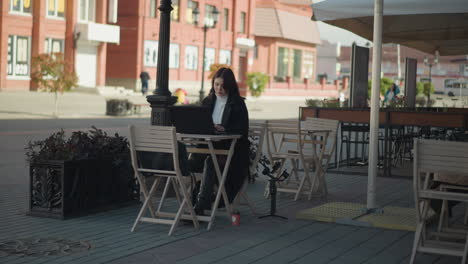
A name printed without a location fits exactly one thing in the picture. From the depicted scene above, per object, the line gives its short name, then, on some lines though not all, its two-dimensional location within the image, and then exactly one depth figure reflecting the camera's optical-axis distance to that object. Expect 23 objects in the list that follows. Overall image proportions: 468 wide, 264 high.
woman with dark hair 8.34
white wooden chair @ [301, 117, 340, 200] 10.32
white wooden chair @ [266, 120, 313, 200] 10.09
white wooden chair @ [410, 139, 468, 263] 6.32
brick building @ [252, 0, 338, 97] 74.12
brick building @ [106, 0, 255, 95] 54.32
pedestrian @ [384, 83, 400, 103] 36.17
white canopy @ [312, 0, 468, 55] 9.79
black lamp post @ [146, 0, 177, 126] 9.62
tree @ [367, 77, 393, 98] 51.59
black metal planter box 8.22
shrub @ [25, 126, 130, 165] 8.38
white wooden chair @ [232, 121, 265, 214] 8.44
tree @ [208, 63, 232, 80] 38.99
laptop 8.09
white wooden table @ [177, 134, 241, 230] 7.73
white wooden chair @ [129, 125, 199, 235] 7.48
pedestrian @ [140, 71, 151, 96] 49.47
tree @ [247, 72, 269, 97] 45.97
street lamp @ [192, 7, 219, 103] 37.38
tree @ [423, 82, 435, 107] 57.68
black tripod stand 8.58
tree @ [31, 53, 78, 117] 30.56
